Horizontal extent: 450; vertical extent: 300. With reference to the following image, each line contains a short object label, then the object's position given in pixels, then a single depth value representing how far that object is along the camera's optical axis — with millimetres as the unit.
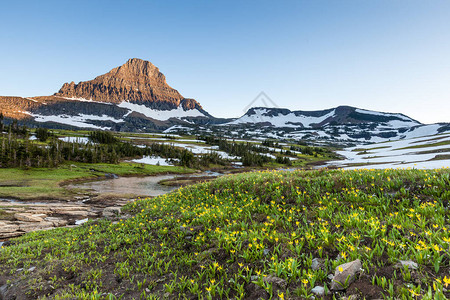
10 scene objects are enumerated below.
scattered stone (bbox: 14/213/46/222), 18130
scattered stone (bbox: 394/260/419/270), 4175
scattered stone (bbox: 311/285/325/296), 4172
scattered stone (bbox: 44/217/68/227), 17750
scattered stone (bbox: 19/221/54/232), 15850
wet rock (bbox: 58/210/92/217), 21578
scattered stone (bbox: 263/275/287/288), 4671
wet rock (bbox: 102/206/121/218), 14529
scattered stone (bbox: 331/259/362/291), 4172
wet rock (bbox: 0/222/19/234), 14967
